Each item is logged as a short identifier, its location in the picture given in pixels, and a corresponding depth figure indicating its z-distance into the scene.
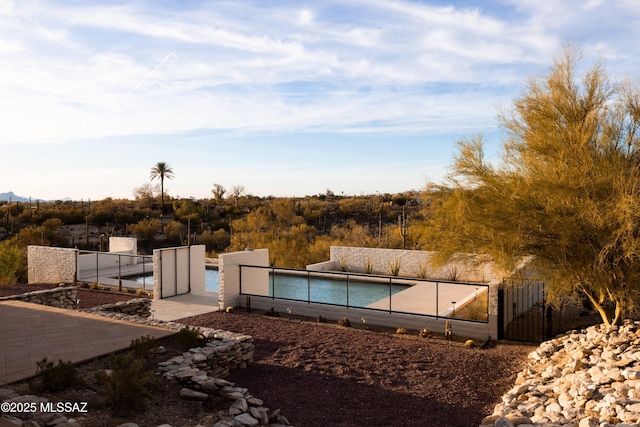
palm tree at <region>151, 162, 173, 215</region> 47.88
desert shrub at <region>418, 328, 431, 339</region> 10.18
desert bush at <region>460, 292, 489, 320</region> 11.22
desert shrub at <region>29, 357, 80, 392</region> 5.75
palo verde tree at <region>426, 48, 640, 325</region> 8.03
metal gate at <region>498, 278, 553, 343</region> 9.84
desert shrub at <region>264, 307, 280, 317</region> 12.24
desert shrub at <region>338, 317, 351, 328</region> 11.14
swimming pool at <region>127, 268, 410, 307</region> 15.55
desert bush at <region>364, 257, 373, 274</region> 19.36
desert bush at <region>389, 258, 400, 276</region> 18.67
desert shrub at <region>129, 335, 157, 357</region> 7.22
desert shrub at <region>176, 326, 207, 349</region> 8.14
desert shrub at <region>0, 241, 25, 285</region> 17.64
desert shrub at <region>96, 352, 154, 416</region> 5.43
